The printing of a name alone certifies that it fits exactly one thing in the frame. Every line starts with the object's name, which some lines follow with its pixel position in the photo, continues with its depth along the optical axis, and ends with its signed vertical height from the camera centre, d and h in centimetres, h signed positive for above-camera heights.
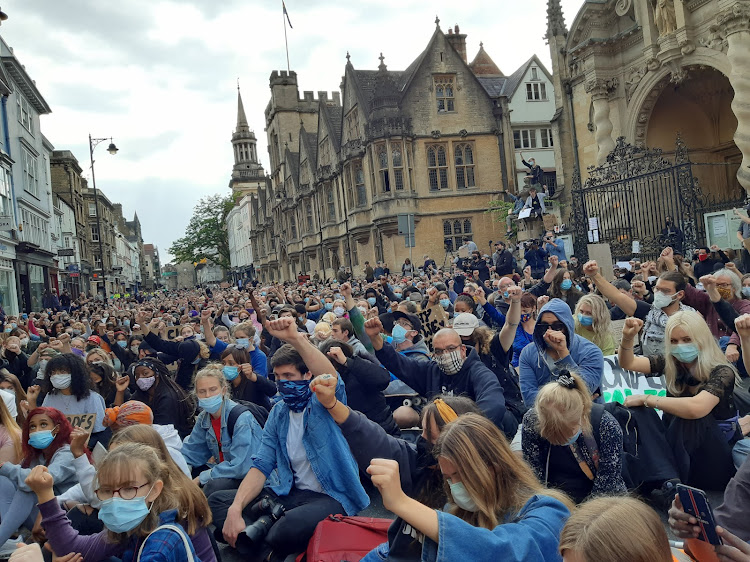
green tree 9150 +992
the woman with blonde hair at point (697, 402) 438 -106
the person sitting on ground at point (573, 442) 359 -109
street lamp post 3228 +865
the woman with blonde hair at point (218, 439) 498 -119
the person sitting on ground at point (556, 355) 494 -75
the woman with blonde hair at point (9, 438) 487 -97
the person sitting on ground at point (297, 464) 400 -119
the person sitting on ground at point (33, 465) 429 -112
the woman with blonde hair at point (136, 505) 319 -106
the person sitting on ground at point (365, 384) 513 -86
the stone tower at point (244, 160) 11038 +2607
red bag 355 -150
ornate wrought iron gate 1714 +171
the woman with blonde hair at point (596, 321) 643 -61
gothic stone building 3428 +731
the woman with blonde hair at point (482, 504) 228 -96
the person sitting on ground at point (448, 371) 495 -82
